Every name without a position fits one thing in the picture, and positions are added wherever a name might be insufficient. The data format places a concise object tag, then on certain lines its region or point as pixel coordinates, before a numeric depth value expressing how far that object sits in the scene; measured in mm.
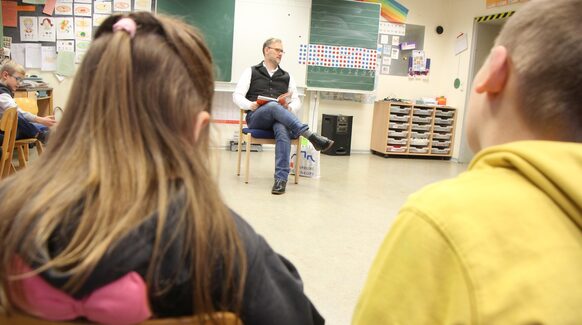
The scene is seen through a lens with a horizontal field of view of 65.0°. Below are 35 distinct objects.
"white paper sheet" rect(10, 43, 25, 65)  5234
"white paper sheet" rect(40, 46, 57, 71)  5301
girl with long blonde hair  524
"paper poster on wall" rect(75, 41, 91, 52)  5355
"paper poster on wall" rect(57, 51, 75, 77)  5332
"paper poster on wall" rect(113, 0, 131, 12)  5273
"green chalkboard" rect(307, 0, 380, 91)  5707
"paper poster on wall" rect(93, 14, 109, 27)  5341
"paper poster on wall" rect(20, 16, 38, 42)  5219
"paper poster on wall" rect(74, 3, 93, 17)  5293
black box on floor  5828
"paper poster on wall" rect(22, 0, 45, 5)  5180
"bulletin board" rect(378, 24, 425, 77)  6223
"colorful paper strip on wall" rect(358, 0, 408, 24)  6090
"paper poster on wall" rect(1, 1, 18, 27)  5142
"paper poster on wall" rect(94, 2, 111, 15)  5305
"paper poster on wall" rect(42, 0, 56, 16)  5215
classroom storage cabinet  6062
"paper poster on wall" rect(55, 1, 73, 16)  5250
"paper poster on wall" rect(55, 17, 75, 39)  5281
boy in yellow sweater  504
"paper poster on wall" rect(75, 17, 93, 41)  5320
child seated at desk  3189
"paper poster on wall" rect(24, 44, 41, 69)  5270
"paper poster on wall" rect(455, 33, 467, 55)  6070
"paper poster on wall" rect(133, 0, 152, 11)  5270
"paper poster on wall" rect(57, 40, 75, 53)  5312
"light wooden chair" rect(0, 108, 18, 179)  2619
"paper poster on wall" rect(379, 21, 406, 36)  6159
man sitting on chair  3537
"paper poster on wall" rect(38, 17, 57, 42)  5238
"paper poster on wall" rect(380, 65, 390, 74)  6250
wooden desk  4953
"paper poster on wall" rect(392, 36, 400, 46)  6230
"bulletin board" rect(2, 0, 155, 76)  5211
